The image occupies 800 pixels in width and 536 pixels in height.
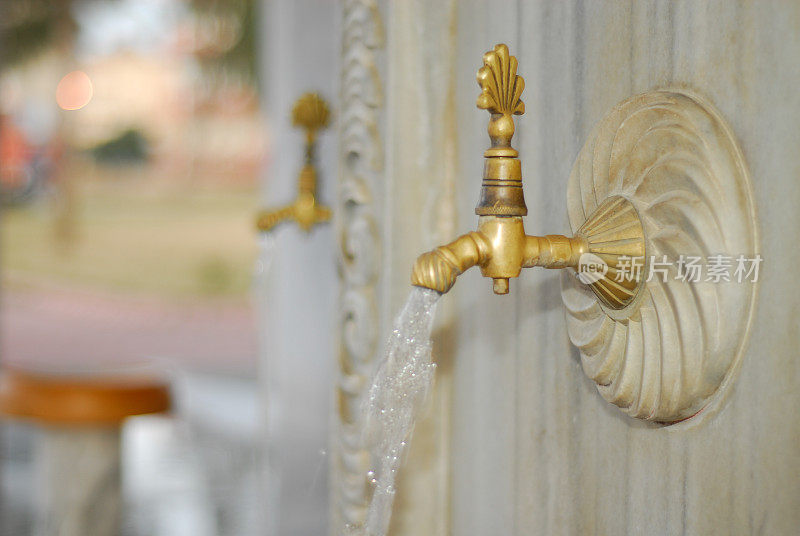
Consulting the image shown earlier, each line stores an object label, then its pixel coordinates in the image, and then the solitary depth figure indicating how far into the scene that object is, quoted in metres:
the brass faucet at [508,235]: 0.99
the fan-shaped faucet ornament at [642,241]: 0.95
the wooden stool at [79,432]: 3.09
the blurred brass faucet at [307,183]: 1.57
